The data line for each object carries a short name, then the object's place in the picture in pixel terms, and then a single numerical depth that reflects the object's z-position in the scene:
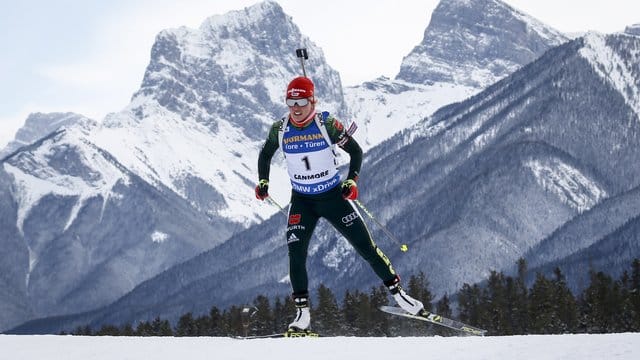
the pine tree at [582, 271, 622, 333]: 70.44
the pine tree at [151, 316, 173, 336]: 98.38
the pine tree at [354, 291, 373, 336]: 82.19
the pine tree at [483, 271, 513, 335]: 76.38
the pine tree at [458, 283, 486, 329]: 81.12
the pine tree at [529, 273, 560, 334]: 72.25
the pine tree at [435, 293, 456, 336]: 89.51
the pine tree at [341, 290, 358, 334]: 84.24
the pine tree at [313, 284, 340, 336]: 82.06
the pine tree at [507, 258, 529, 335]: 78.06
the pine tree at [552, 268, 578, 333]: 71.31
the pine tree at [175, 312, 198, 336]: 98.86
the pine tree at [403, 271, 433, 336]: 81.51
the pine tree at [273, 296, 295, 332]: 89.94
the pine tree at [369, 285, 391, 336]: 81.44
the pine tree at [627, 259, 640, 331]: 67.50
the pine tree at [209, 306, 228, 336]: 92.12
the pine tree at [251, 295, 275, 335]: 87.88
